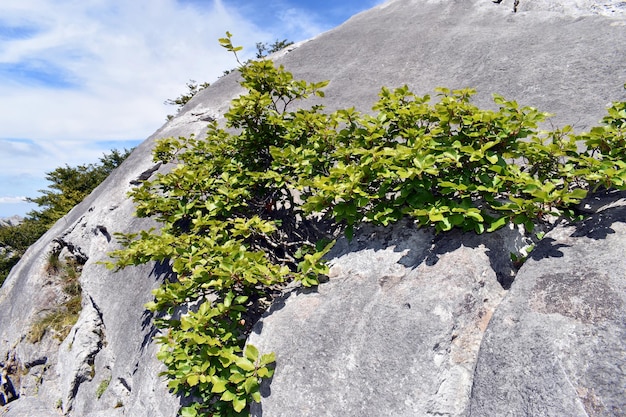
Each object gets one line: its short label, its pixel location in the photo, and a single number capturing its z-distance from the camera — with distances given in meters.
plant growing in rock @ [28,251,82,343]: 7.00
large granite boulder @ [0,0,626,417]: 2.10
